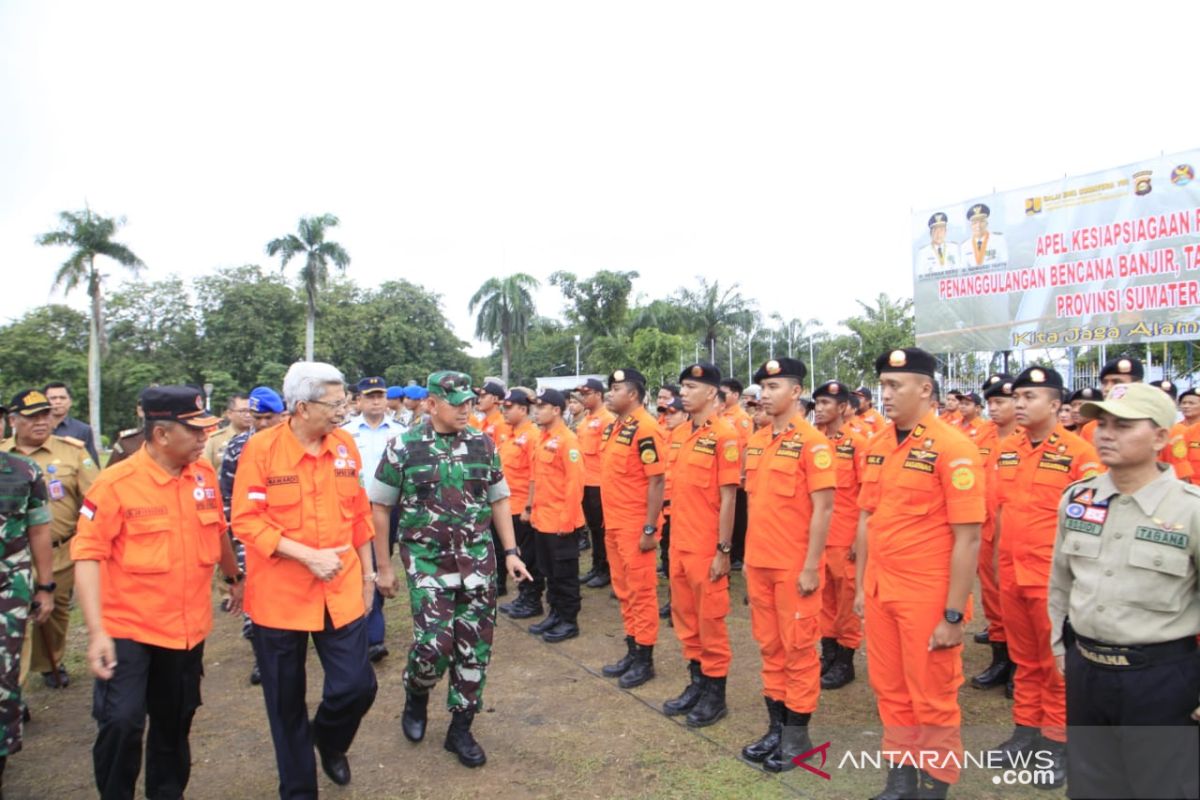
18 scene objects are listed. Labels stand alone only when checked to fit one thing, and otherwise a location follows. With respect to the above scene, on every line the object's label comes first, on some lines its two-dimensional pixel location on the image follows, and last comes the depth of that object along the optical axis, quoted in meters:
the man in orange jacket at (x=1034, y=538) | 3.91
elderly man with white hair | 3.38
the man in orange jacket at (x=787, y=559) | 3.95
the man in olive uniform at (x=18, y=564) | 3.58
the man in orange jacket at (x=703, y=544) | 4.49
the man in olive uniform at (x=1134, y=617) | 2.48
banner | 11.98
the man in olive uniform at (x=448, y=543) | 4.08
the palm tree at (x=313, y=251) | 34.44
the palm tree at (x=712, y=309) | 44.97
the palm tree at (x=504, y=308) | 41.97
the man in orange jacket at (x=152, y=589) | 3.14
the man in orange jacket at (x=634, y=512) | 5.23
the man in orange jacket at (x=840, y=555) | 5.33
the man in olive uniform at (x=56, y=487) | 4.92
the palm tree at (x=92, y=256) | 31.30
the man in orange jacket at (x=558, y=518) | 6.46
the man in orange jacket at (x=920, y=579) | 3.27
